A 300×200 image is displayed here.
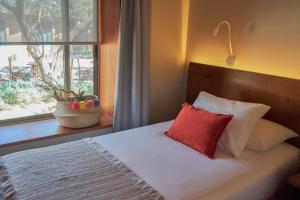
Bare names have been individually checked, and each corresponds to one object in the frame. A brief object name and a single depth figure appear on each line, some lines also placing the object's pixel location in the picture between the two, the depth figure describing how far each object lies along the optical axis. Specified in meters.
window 2.30
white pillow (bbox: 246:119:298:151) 1.89
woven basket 2.41
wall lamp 2.41
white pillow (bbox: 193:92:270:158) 1.86
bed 1.50
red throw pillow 1.84
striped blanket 1.38
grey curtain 2.37
